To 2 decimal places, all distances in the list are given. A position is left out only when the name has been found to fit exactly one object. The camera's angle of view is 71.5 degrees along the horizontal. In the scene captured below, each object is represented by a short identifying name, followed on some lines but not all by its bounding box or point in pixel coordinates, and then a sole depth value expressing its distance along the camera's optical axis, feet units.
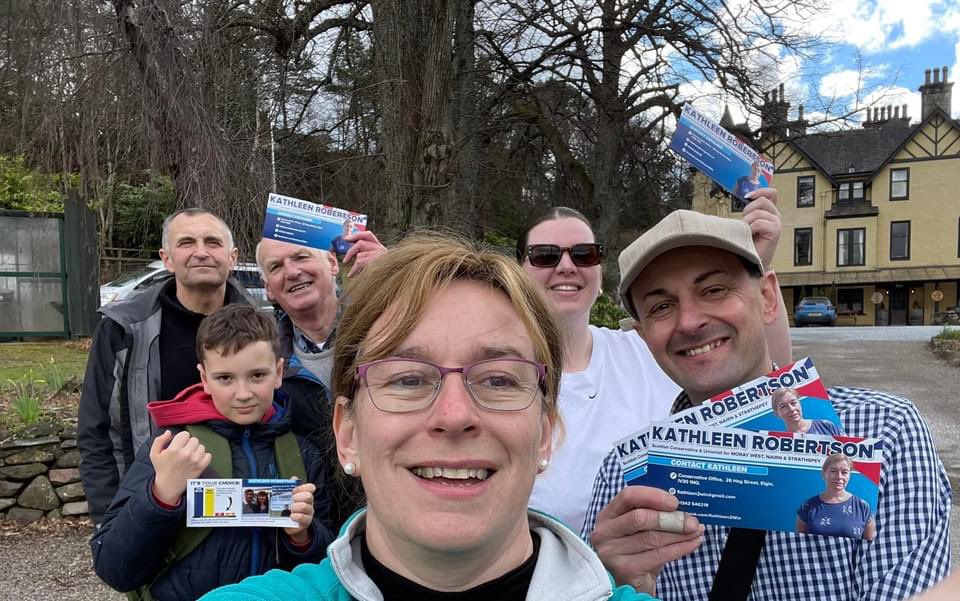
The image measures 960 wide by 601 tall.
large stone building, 117.29
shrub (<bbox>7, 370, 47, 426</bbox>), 18.87
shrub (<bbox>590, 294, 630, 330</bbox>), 27.48
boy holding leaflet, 6.97
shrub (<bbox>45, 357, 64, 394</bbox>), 22.11
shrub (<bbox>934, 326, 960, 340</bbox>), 57.41
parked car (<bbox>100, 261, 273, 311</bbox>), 39.58
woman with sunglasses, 7.50
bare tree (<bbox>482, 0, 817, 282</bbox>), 29.70
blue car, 105.29
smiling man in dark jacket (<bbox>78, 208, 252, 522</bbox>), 9.30
